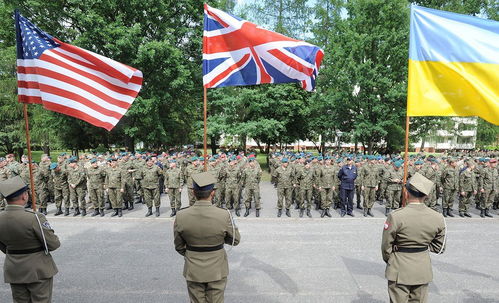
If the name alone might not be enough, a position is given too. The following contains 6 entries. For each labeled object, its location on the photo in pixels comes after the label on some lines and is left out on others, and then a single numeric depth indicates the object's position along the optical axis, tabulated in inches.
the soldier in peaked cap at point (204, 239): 132.6
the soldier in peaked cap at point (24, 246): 134.3
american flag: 195.8
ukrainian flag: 177.6
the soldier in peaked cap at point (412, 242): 136.3
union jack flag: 204.8
